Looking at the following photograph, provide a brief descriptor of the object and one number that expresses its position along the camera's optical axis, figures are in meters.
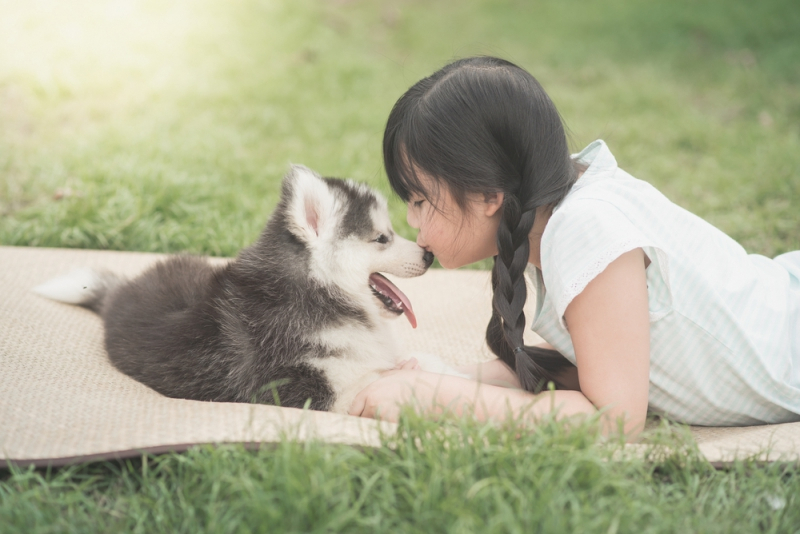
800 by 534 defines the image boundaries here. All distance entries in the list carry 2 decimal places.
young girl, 1.74
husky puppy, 1.83
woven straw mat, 1.71
